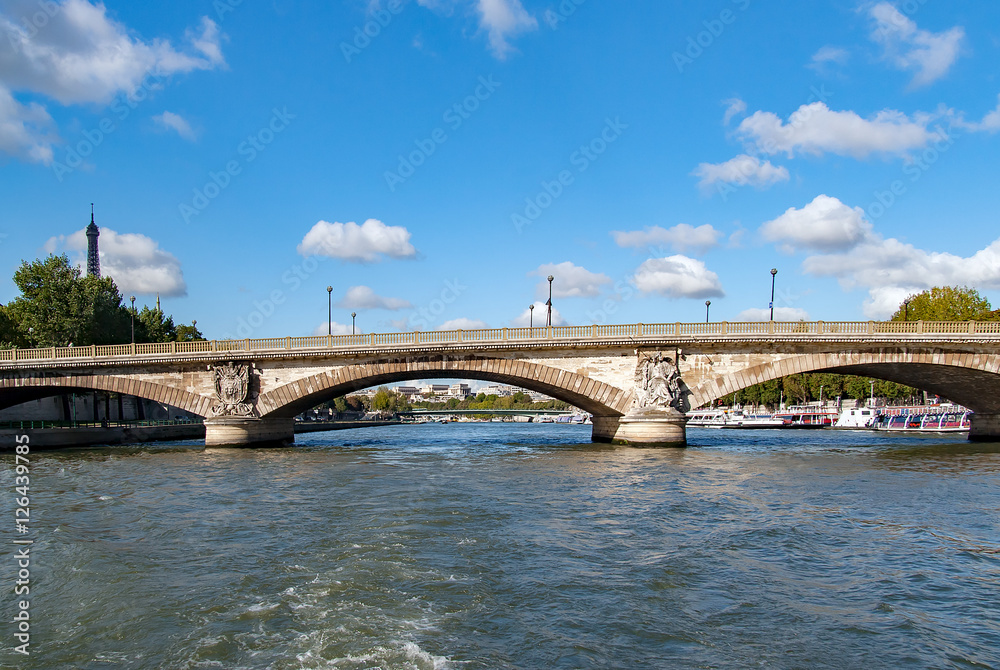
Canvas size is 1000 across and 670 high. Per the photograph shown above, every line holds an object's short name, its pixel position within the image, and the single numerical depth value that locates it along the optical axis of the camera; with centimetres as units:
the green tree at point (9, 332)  5966
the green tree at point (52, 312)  5909
